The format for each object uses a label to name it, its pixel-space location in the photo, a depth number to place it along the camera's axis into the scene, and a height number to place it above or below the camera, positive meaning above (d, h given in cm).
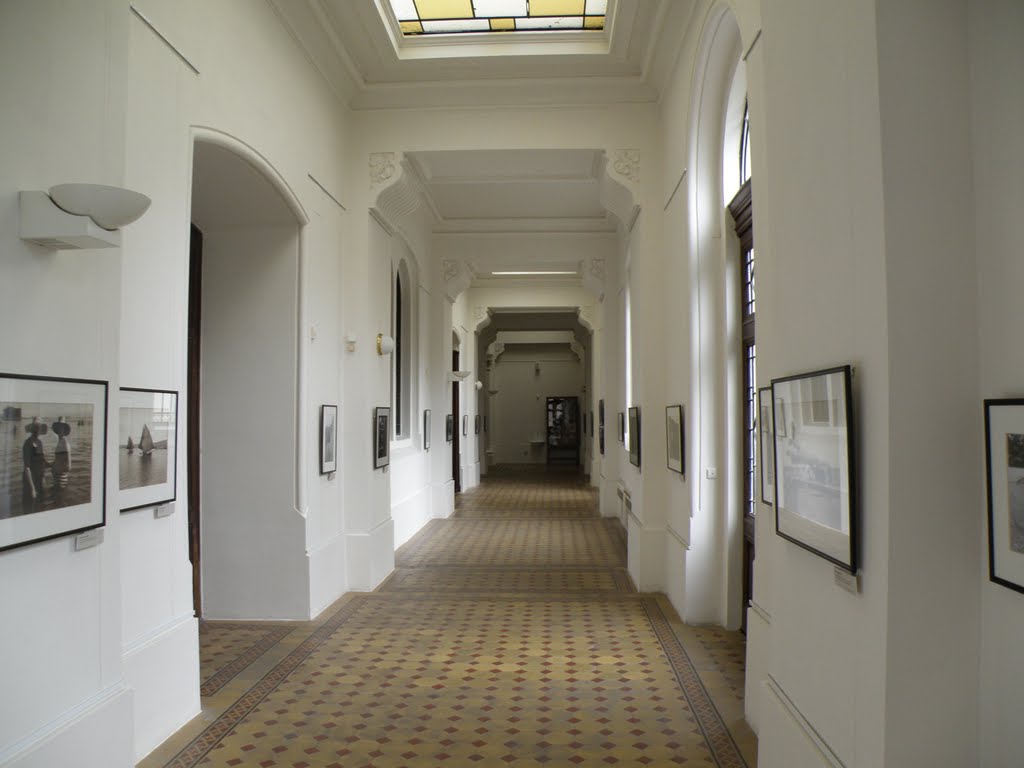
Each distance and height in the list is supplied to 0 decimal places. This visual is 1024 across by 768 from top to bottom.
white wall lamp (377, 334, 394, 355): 923 +90
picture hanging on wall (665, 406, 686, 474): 745 -23
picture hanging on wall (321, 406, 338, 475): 796 -21
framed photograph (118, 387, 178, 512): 453 -16
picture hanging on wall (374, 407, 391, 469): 915 -21
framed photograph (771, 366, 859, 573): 282 -21
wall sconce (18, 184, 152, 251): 331 +92
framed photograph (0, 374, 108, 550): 322 -16
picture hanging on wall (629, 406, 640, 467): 972 -25
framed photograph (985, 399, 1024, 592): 228 -24
